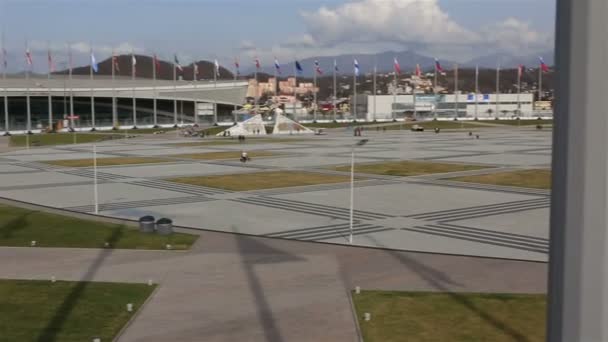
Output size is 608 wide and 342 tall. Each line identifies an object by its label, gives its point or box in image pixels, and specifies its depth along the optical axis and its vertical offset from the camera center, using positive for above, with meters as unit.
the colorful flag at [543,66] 121.59 +7.49
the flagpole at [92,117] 103.76 -1.91
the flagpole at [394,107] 143.10 -0.45
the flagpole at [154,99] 109.44 +1.02
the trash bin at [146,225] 22.91 -4.17
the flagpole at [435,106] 148.20 +0.02
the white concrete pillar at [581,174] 3.05 -0.32
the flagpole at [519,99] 125.33 +1.53
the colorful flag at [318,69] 118.59 +6.77
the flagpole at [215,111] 118.24 -1.12
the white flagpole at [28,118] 95.69 -1.94
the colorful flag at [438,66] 123.75 +7.51
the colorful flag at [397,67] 117.05 +6.93
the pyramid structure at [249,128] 92.31 -3.25
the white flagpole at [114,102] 103.75 +0.50
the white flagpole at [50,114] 97.87 -1.45
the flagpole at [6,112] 95.53 -1.05
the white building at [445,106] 148.25 +0.07
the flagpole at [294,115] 131.84 -1.90
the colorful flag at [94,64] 96.62 +5.97
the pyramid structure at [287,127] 98.56 -3.22
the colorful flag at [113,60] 102.96 +6.98
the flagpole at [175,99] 113.30 +1.11
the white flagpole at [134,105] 108.56 -0.06
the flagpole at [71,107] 98.68 -0.32
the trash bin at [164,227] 22.56 -4.17
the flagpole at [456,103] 137.61 +0.56
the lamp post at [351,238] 21.56 -4.37
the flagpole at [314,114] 120.64 -1.64
